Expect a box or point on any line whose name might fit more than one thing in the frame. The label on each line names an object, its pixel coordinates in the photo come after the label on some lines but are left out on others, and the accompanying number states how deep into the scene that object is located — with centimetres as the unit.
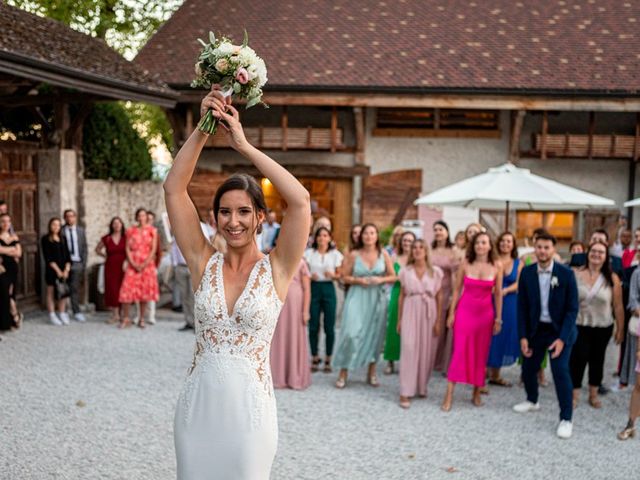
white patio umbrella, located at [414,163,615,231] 916
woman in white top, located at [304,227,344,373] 886
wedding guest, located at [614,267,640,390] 740
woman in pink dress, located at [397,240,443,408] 774
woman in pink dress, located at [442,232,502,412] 748
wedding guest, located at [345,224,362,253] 904
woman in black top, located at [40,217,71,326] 1133
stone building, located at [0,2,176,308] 1143
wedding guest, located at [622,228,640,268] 975
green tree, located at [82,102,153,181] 1531
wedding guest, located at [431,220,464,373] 896
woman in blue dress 826
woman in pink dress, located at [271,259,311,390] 815
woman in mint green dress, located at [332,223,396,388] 828
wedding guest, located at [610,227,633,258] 1205
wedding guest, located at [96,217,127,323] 1178
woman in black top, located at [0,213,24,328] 1027
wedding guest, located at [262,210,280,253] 1469
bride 284
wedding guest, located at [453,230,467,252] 1015
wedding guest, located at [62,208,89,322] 1179
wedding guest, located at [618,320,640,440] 632
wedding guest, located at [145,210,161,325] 1178
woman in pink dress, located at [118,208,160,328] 1145
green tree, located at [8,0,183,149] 2078
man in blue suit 664
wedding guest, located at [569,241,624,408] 761
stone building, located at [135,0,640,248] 1780
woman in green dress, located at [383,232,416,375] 879
